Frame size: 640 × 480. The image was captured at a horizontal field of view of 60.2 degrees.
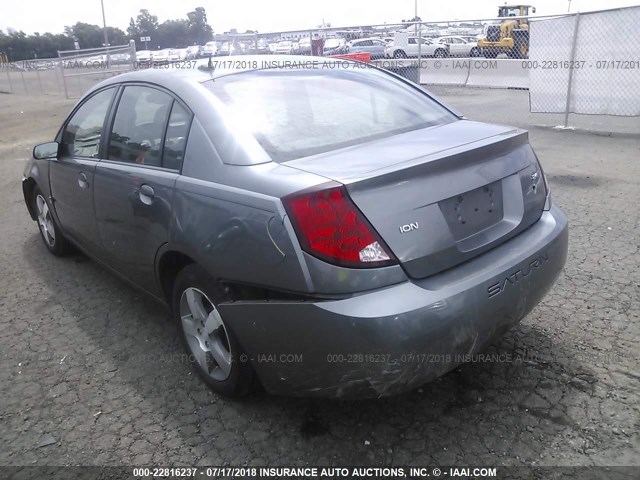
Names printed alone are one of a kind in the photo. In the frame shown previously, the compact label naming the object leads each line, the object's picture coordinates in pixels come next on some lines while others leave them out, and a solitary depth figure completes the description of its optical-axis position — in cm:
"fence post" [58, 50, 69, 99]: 1999
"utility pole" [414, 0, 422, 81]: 1459
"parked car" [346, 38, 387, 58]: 1998
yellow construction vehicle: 1795
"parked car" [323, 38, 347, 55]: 1881
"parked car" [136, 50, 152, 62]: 2088
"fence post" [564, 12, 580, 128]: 955
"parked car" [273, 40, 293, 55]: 1761
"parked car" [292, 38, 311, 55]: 1712
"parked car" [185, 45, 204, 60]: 2651
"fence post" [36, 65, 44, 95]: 2420
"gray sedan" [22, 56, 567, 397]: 215
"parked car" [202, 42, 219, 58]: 1839
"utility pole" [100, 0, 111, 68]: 1982
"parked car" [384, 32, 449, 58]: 2002
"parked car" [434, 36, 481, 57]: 2398
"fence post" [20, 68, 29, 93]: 2558
